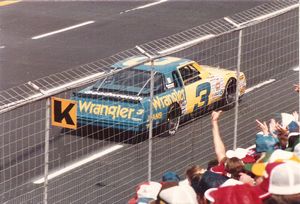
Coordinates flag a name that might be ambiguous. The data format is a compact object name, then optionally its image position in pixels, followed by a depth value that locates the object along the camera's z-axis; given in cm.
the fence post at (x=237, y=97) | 1914
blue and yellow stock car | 1962
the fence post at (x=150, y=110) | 1684
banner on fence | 1485
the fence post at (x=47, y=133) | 1517
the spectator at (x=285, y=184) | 1009
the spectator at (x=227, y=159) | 1361
